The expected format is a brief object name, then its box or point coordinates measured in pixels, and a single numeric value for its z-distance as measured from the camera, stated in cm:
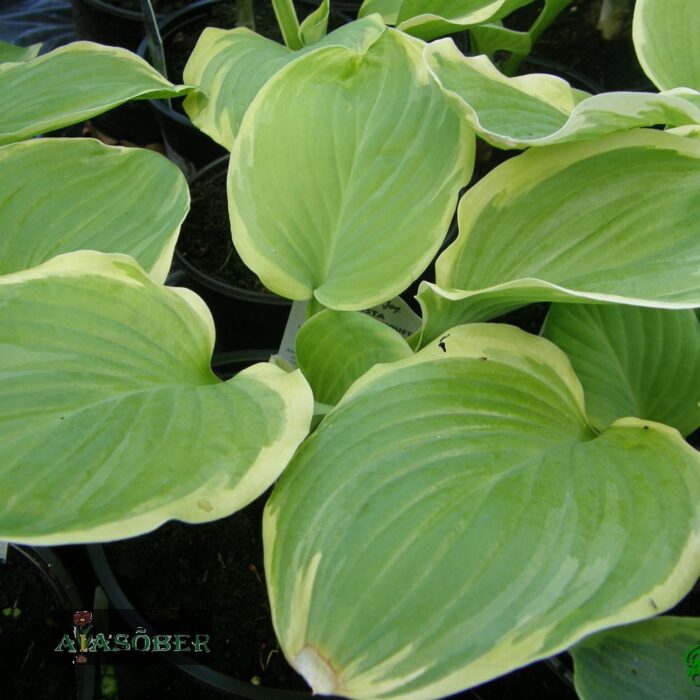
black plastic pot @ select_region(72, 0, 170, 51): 127
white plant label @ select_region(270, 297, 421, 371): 69
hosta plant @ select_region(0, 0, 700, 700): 40
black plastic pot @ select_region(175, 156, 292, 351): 88
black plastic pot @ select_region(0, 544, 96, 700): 67
